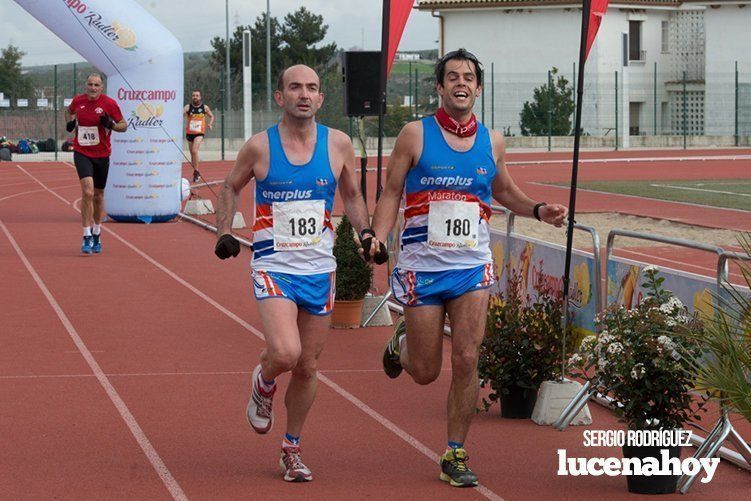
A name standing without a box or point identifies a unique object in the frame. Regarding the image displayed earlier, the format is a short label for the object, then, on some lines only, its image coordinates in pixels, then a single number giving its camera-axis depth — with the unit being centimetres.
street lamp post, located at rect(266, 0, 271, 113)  5304
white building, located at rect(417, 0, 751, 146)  6150
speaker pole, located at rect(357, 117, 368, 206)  1159
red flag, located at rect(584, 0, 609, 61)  823
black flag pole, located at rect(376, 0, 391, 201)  1130
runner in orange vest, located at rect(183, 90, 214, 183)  3031
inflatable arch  2003
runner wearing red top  1662
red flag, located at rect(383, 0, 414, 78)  1141
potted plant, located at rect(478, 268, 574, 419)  818
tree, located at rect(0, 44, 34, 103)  8456
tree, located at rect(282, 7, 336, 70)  8638
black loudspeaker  1391
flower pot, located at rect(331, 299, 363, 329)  1177
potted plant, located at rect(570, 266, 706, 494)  645
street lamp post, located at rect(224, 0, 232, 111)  7091
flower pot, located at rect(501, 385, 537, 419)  827
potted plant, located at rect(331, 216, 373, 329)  1172
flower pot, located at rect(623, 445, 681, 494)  648
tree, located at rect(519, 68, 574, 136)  5244
